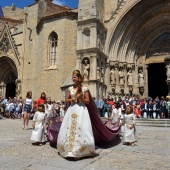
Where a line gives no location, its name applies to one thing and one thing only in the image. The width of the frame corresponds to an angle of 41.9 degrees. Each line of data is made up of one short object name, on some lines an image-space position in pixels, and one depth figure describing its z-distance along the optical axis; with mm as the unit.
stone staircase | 9871
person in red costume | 7168
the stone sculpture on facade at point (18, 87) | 20516
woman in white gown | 3965
